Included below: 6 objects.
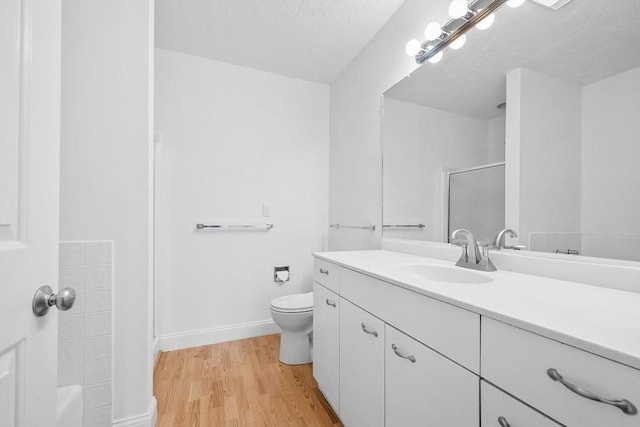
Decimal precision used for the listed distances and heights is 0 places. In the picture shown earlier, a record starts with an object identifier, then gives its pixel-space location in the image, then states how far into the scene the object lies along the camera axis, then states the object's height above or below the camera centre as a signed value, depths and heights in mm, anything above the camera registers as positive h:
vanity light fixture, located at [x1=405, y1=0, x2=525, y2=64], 1235 +933
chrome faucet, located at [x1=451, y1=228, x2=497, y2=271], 1146 -179
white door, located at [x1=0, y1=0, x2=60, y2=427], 479 +19
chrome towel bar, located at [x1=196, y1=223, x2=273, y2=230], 2250 -115
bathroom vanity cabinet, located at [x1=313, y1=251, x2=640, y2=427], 485 -379
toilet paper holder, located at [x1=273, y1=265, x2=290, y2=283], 2494 -562
